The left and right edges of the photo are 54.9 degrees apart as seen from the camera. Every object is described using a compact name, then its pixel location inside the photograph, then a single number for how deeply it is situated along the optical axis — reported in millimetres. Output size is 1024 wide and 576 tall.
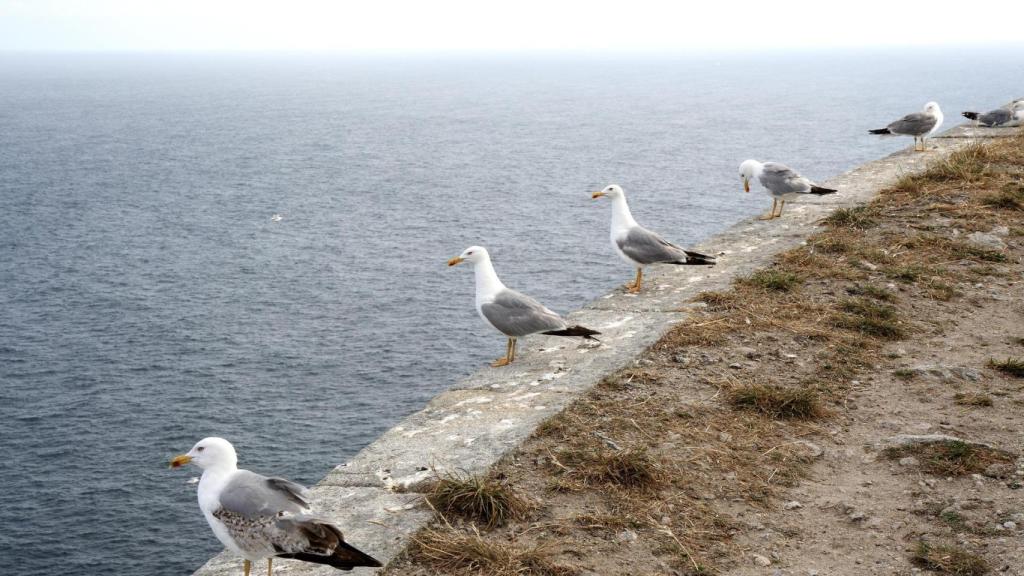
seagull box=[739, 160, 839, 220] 15289
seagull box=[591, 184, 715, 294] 12188
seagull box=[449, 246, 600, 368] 9766
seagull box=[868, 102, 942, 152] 21547
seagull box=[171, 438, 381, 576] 5691
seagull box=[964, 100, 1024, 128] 23938
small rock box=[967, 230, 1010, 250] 11830
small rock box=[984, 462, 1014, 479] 6641
